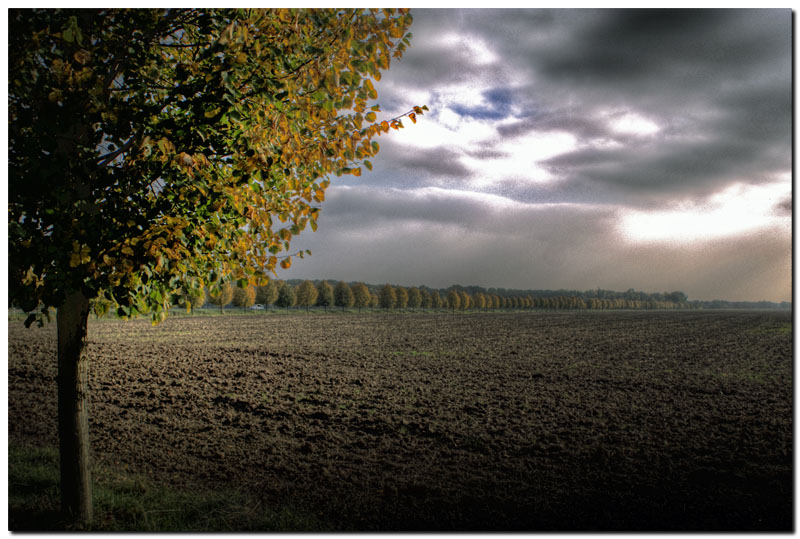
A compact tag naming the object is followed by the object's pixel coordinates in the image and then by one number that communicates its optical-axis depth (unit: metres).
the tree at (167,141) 3.63
